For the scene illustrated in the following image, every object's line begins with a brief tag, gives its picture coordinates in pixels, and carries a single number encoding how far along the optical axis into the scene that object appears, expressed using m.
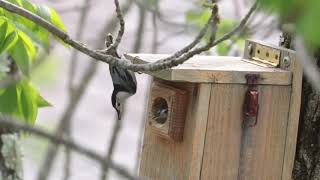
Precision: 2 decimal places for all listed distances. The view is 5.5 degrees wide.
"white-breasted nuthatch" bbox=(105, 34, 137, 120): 6.64
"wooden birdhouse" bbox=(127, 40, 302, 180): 6.68
